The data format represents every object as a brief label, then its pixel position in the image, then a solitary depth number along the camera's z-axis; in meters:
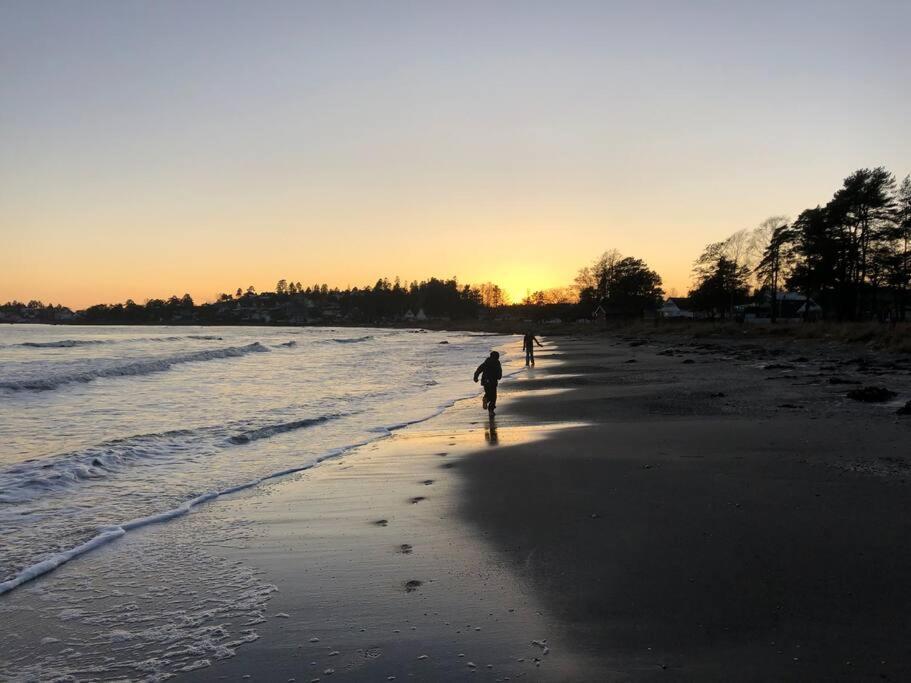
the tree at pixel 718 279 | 84.88
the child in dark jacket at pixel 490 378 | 13.69
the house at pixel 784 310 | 76.39
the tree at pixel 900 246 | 45.72
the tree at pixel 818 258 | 49.28
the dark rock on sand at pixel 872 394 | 12.59
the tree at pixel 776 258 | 62.47
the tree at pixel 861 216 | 46.97
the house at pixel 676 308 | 114.00
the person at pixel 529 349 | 31.15
